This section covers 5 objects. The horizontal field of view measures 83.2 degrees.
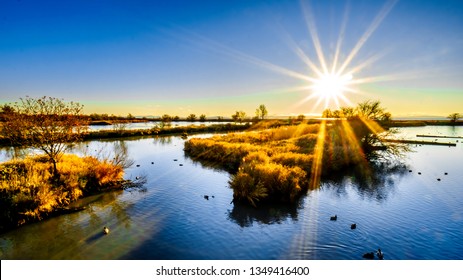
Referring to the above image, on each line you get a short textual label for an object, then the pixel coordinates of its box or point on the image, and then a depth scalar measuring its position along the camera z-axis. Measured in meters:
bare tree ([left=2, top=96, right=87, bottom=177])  13.29
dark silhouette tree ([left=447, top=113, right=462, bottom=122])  100.56
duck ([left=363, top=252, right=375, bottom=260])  8.18
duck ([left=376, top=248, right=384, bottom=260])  8.12
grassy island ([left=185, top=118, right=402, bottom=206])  13.91
